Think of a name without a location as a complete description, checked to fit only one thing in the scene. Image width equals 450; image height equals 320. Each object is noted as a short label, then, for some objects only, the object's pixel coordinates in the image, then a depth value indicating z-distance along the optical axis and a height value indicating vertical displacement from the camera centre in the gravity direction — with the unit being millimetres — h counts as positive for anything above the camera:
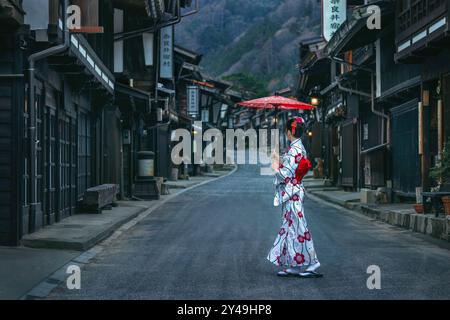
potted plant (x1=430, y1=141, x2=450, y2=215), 15594 -141
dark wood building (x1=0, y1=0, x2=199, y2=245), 12867 +1503
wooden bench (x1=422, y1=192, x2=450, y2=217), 15377 -745
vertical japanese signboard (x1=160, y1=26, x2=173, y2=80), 33625 +4827
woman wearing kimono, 9789 -651
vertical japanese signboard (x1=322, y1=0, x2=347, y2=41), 32281 +6176
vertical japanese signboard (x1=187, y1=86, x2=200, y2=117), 50938 +4136
